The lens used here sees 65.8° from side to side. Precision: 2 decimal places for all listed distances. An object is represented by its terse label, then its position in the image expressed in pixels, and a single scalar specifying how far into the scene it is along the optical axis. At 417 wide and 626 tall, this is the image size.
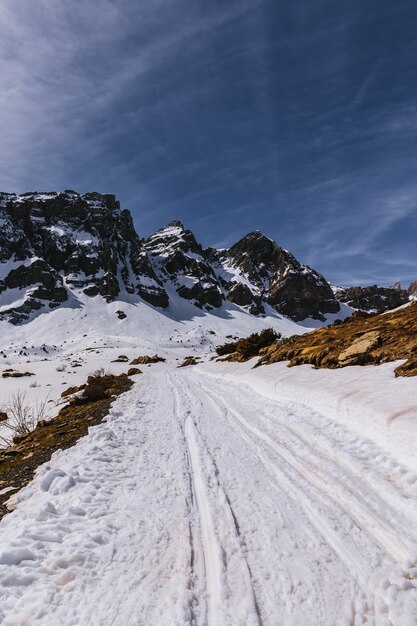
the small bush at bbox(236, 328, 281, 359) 23.06
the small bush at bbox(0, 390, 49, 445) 9.56
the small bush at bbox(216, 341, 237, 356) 31.28
